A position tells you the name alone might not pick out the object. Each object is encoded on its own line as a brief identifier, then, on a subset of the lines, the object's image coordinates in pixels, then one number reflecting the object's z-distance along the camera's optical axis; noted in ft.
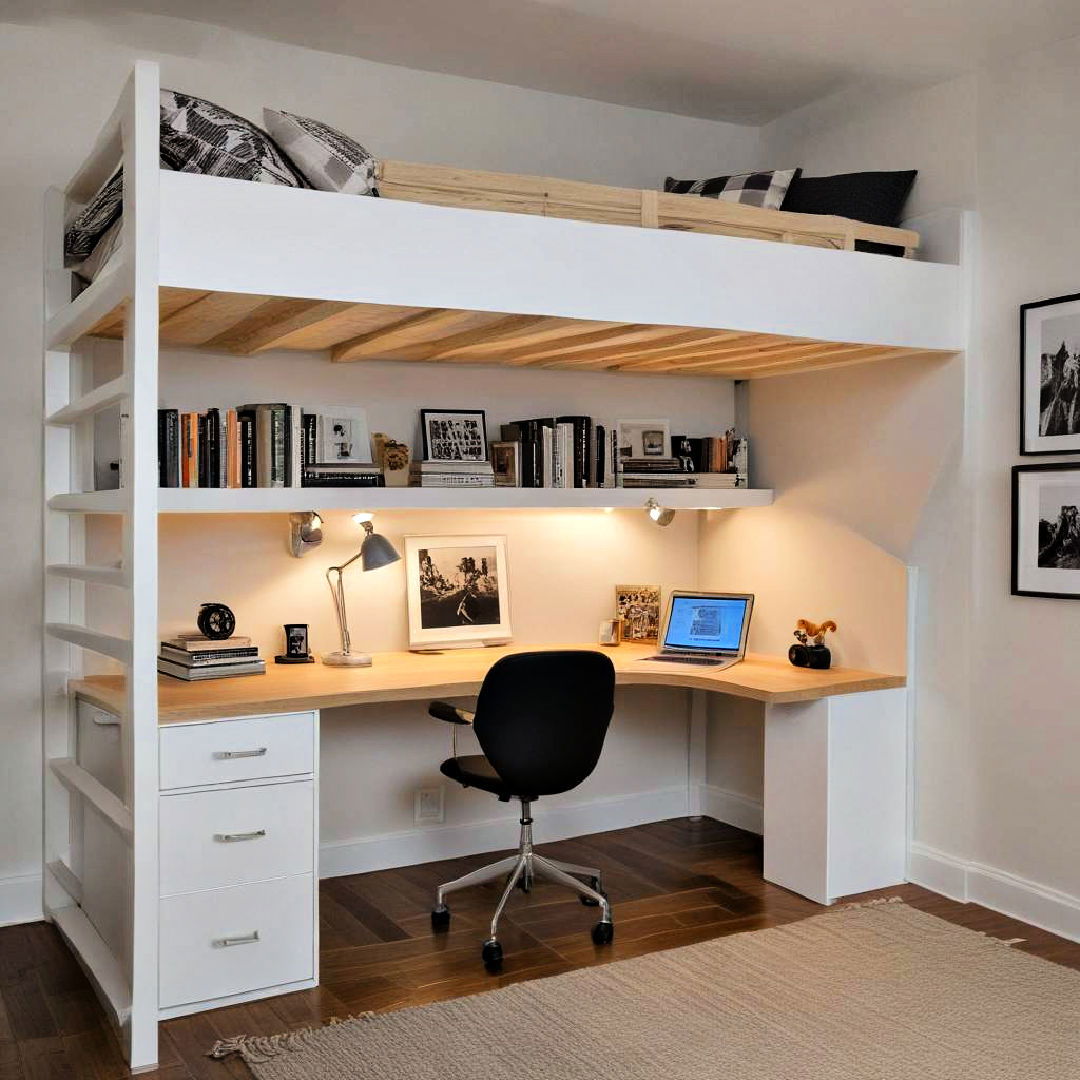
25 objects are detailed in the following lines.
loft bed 8.87
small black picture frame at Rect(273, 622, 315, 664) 12.86
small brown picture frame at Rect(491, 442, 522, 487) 13.69
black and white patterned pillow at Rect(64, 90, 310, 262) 9.07
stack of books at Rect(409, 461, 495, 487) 12.94
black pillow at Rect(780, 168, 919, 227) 13.07
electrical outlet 14.02
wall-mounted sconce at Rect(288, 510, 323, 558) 12.87
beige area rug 9.02
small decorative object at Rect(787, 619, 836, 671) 13.80
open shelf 11.00
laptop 14.33
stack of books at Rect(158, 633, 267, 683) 11.53
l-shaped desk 9.92
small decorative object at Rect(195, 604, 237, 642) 12.17
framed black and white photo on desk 13.87
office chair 11.09
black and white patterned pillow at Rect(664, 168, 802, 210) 13.46
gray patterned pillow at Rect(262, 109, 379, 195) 9.55
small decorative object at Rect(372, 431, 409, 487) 12.99
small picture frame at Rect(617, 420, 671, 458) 15.05
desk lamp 12.33
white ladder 8.69
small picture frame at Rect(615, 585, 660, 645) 15.30
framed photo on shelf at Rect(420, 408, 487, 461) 13.57
